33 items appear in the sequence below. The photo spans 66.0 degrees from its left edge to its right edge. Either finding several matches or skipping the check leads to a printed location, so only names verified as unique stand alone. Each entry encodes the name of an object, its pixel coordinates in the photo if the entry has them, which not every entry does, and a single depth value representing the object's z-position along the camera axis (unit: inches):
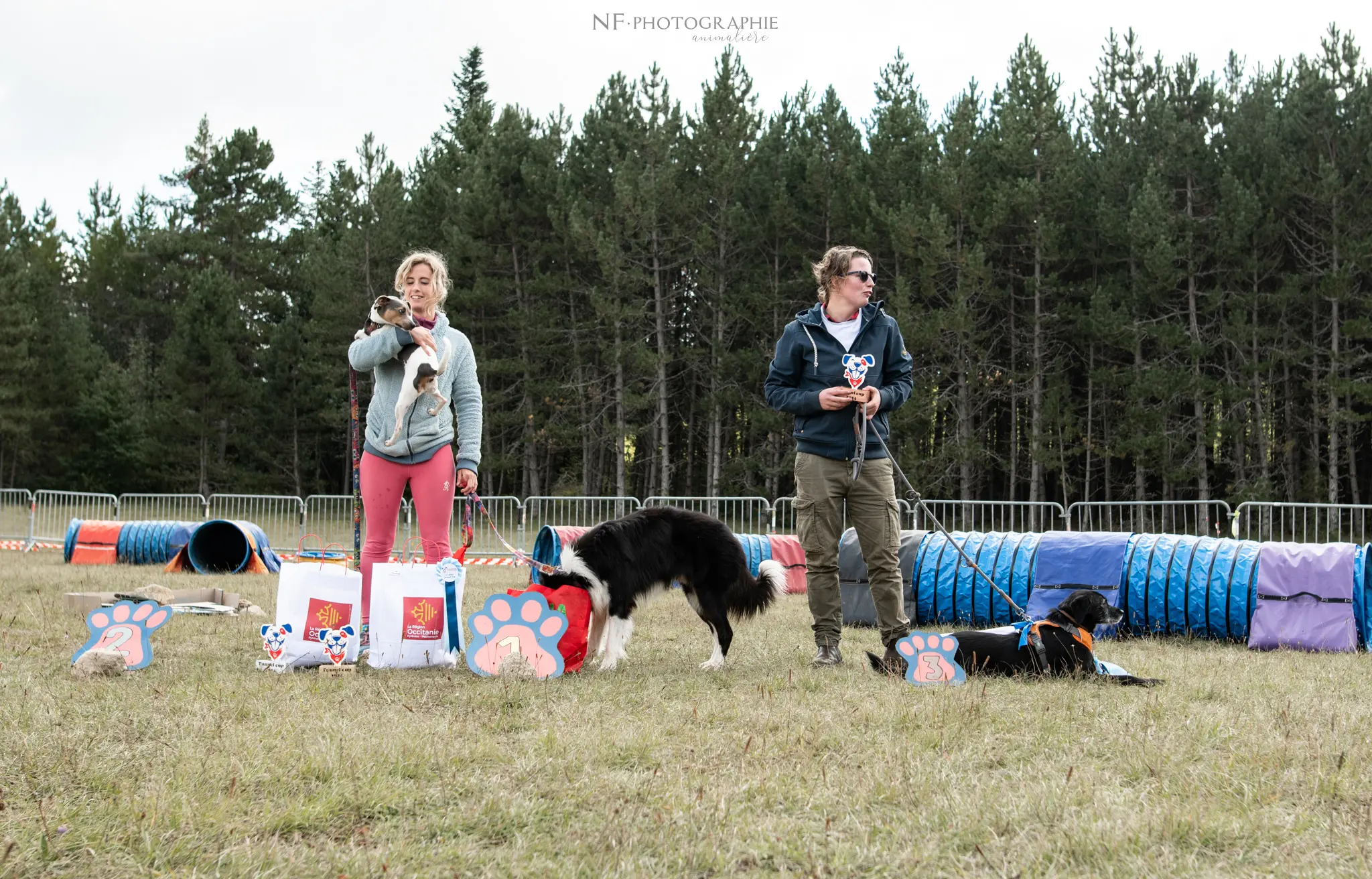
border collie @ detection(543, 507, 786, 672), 191.3
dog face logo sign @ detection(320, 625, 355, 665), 180.4
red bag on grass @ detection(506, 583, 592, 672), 184.7
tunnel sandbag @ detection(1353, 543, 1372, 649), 230.8
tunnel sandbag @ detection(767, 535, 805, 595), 388.2
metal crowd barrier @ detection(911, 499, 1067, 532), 623.8
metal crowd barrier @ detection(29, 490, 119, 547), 693.3
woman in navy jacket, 189.9
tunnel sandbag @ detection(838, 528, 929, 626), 273.4
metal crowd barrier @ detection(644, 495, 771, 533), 628.4
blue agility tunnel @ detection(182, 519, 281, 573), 450.9
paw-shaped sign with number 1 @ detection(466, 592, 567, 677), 176.2
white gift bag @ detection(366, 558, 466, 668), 181.8
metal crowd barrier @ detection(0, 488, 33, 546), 704.4
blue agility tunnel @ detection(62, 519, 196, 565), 480.7
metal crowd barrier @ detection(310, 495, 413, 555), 663.8
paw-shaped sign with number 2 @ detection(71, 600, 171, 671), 176.1
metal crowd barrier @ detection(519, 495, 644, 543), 663.8
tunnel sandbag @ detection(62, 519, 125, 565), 512.4
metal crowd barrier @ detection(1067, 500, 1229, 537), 622.2
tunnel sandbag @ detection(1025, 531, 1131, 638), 248.4
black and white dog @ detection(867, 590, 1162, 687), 178.5
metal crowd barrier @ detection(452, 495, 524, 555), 647.2
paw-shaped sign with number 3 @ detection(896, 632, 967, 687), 169.2
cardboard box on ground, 256.5
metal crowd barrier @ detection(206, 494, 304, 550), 686.5
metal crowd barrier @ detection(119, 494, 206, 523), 733.9
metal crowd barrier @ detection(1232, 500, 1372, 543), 557.9
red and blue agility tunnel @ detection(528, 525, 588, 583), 364.2
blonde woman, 181.3
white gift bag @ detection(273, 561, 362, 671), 179.3
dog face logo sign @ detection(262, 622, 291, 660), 178.7
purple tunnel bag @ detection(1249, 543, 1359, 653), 227.8
